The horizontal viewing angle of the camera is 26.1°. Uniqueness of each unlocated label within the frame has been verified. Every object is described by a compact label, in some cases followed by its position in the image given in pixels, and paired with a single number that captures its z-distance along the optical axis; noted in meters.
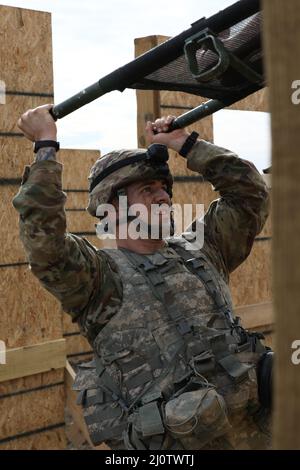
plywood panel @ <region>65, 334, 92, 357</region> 7.60
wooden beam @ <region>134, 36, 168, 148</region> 4.89
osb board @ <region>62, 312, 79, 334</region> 7.51
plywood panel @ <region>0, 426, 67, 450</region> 4.62
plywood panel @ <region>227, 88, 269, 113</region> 5.60
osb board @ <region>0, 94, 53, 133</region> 4.64
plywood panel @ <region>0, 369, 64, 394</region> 4.62
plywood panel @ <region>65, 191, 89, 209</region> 8.02
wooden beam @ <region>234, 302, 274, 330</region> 5.80
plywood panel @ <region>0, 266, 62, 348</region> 4.63
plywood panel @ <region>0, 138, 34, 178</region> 4.64
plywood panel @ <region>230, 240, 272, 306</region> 5.82
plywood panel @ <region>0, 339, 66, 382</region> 4.57
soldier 2.70
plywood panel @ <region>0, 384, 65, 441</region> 4.62
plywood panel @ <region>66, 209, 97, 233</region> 7.98
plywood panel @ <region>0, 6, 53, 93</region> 4.62
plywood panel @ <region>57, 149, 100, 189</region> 7.79
